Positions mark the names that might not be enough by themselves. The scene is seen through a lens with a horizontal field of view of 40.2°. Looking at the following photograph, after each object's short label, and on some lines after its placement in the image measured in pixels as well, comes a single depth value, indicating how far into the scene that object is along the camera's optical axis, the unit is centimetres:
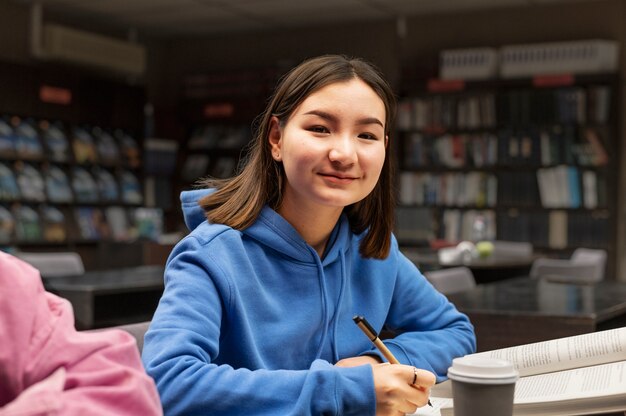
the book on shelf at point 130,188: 849
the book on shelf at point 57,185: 771
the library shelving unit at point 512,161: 718
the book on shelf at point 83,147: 800
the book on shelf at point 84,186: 799
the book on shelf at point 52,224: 768
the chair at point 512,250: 623
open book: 111
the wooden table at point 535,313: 233
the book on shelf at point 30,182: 747
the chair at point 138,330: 138
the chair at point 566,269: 466
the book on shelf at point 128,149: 852
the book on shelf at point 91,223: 802
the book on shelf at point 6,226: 719
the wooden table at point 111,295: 341
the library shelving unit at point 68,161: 741
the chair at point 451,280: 328
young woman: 106
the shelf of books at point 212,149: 896
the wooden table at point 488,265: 524
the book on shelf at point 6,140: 728
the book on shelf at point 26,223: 740
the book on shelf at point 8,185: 725
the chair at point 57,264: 416
